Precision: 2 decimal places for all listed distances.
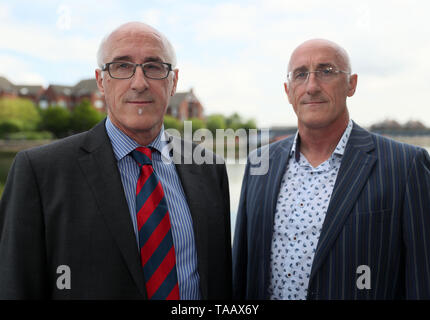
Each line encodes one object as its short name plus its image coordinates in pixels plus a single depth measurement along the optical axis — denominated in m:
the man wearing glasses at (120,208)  1.79
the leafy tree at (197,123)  28.88
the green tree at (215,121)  36.36
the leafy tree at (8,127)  39.78
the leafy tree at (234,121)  30.17
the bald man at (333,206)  2.25
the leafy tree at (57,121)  38.06
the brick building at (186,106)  28.69
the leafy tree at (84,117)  37.81
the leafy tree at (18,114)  42.47
